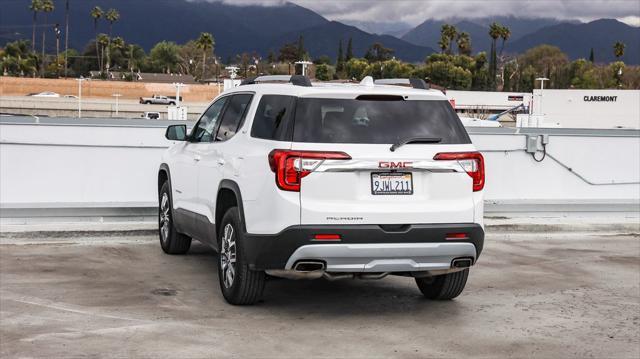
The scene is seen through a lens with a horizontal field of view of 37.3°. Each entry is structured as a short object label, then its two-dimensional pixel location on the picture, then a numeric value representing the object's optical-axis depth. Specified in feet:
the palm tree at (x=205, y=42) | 590.14
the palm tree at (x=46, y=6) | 635.25
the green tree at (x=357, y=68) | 640.54
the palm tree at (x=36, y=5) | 636.89
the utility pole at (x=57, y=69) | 602.77
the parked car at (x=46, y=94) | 389.25
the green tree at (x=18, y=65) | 608.60
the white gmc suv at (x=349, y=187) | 25.05
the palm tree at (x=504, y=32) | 588.91
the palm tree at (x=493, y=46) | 593.42
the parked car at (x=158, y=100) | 413.39
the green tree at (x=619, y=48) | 583.91
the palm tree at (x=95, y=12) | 651.37
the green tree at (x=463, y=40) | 640.58
